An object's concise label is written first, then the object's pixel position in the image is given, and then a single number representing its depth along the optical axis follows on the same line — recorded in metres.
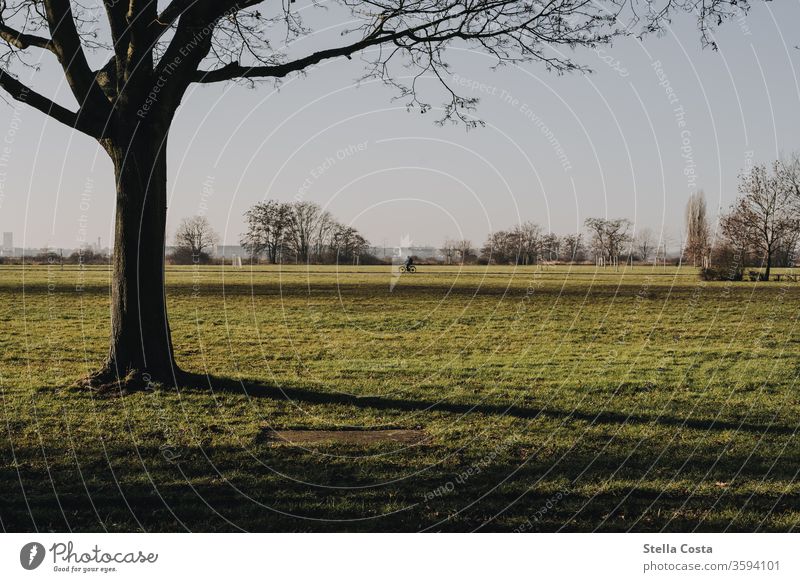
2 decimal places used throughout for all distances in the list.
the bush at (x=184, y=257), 94.69
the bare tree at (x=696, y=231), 69.62
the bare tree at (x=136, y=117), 11.94
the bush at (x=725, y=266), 53.94
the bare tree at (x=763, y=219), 55.16
